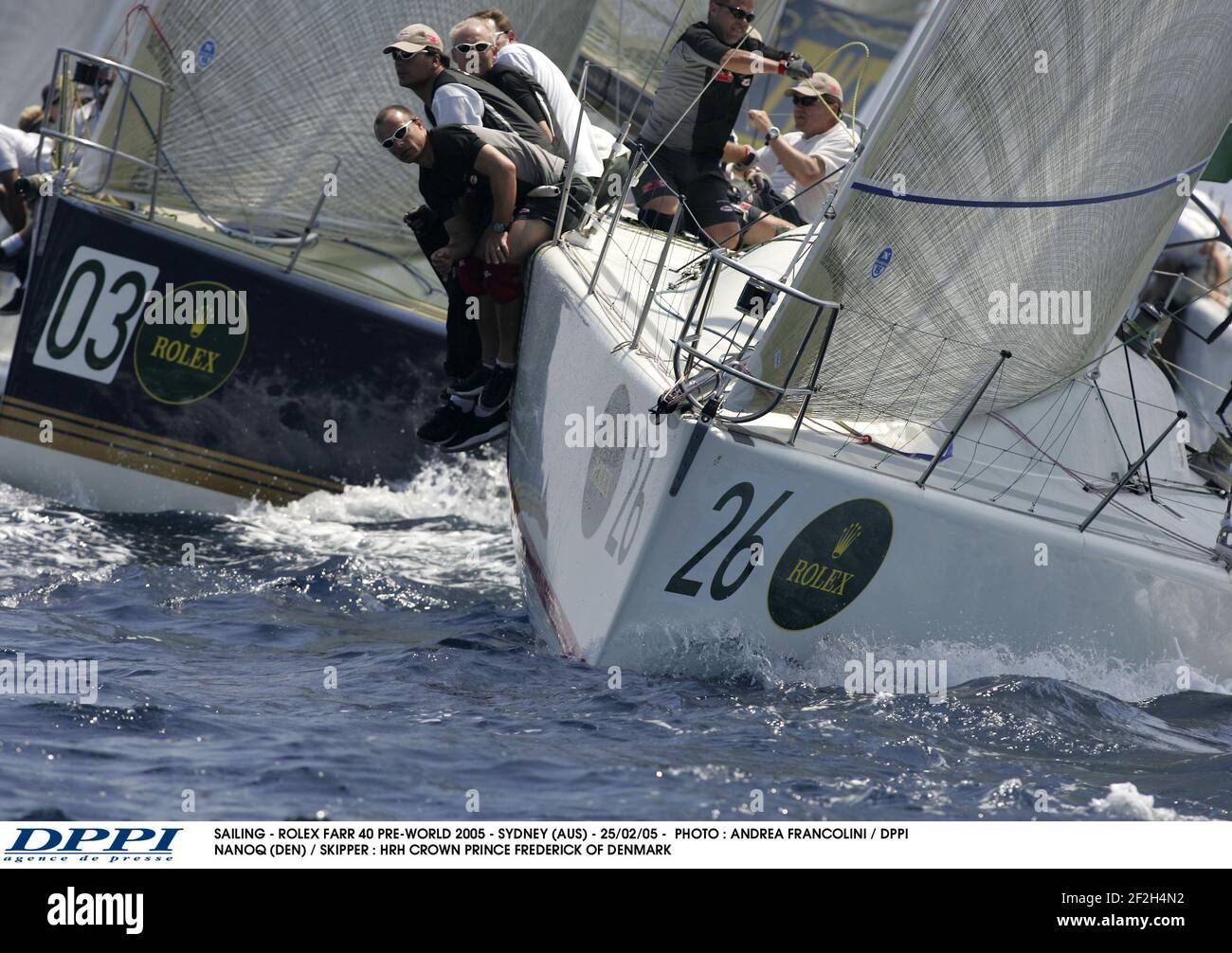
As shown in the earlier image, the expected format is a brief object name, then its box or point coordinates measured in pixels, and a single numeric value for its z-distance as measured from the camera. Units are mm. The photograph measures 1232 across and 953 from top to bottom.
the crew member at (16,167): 15898
